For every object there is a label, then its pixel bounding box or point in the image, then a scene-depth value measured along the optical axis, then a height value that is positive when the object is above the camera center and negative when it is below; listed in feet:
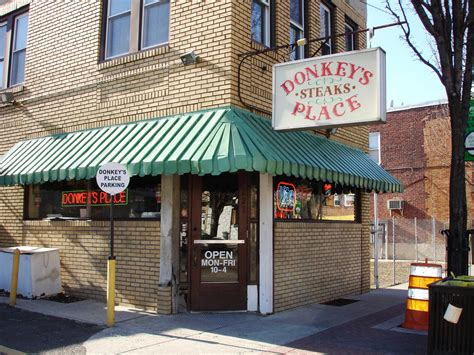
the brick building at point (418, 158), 80.02 +11.25
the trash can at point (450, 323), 19.42 -3.44
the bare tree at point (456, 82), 25.93 +7.38
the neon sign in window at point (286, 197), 30.39 +1.79
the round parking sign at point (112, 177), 24.81 +2.22
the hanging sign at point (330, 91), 24.16 +6.51
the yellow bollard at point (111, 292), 25.34 -3.26
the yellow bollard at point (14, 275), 30.66 -3.09
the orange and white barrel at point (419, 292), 25.43 -3.06
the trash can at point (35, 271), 32.58 -3.05
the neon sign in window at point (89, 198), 31.89 +1.63
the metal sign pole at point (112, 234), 25.76 -0.50
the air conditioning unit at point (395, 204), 83.97 +3.96
